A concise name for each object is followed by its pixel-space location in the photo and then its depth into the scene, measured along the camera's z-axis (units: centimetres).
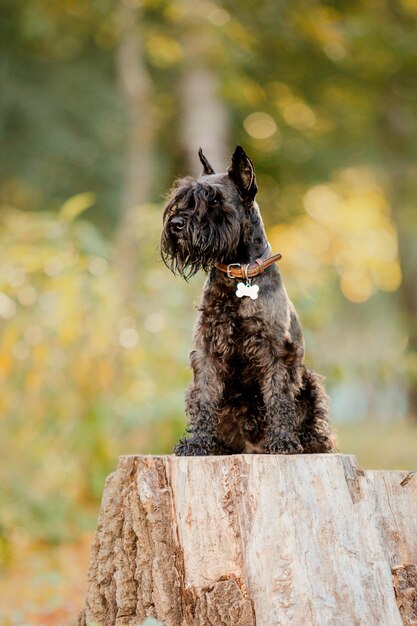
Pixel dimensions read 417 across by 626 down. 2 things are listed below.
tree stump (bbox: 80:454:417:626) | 415
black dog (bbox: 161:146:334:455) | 460
